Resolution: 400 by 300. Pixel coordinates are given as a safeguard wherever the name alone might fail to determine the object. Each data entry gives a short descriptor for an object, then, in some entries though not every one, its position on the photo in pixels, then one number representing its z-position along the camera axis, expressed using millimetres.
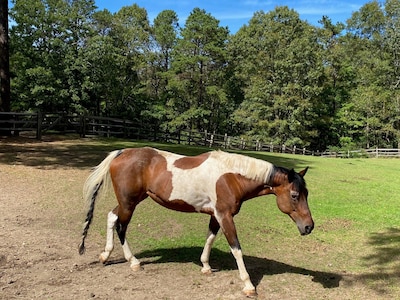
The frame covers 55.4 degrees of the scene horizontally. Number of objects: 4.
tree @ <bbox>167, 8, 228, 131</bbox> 40969
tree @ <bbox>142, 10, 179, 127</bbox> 43219
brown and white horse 4566
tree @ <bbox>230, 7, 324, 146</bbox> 40656
